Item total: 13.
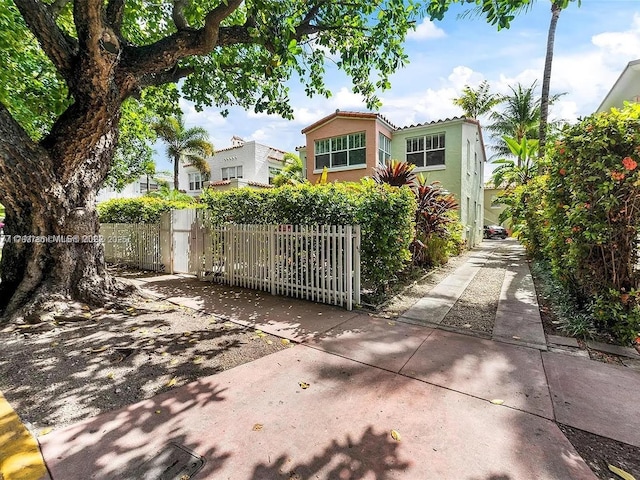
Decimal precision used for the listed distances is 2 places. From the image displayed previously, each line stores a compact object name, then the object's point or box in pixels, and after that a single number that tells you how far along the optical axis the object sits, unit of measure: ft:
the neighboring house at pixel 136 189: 87.71
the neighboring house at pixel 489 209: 110.93
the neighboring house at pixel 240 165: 81.00
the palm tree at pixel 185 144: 69.36
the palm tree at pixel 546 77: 40.83
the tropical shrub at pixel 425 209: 28.50
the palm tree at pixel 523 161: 45.01
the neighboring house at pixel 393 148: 49.14
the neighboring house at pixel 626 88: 31.67
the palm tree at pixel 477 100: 81.76
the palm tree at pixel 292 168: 61.26
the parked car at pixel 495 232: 92.94
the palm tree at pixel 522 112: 70.87
